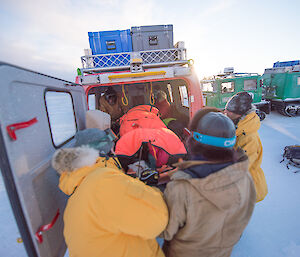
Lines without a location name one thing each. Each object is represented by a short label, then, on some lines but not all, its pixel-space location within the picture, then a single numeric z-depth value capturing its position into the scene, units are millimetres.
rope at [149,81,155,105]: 4559
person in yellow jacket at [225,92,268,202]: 1650
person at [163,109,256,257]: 879
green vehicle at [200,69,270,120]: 8195
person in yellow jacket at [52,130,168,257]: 863
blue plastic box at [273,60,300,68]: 10614
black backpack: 3465
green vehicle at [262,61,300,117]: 8180
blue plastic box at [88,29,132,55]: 2783
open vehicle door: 829
